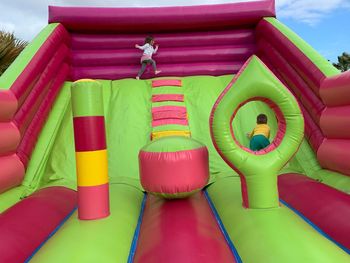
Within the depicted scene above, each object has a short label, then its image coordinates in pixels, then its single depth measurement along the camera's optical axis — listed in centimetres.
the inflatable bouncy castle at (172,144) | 162
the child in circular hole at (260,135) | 297
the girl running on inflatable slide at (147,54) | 412
